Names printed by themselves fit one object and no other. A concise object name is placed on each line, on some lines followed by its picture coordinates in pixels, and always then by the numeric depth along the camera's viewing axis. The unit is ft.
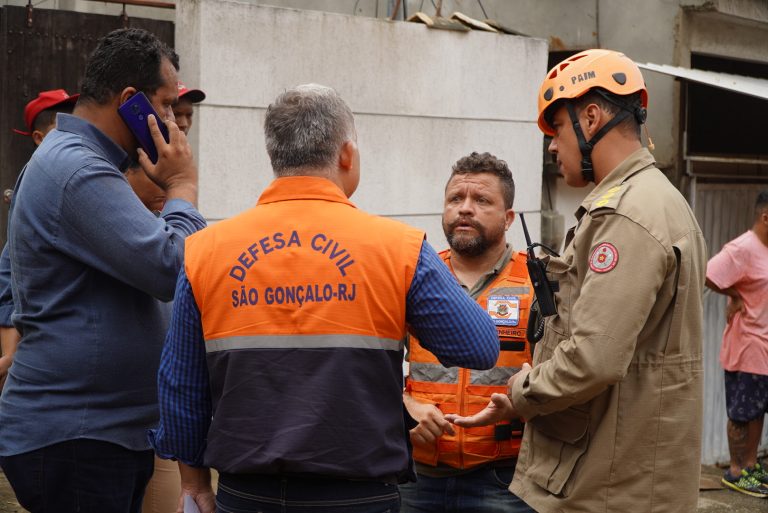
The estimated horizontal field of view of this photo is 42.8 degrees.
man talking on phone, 8.97
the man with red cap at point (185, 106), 14.60
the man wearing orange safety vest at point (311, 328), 7.69
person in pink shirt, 25.02
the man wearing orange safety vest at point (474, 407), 11.32
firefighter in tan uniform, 9.03
